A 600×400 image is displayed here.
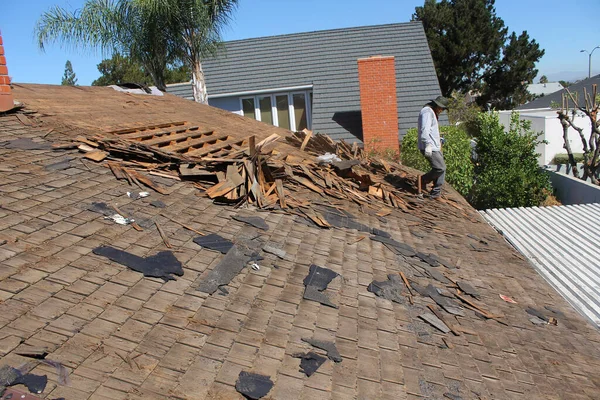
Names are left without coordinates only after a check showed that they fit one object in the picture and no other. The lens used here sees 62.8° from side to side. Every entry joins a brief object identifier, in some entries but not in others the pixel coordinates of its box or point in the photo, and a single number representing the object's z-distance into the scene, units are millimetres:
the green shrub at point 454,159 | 17672
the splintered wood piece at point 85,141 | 6297
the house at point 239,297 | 2887
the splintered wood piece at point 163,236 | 4405
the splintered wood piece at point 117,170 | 5711
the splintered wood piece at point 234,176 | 6270
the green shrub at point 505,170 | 17219
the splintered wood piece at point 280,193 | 6491
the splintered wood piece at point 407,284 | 5005
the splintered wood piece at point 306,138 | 10164
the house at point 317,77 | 22275
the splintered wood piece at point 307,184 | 7594
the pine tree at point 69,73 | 54178
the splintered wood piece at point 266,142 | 7246
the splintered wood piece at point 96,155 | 5953
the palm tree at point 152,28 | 16375
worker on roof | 9062
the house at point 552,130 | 28781
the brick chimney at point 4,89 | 6484
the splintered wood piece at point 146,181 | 5727
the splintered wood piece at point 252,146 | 6762
